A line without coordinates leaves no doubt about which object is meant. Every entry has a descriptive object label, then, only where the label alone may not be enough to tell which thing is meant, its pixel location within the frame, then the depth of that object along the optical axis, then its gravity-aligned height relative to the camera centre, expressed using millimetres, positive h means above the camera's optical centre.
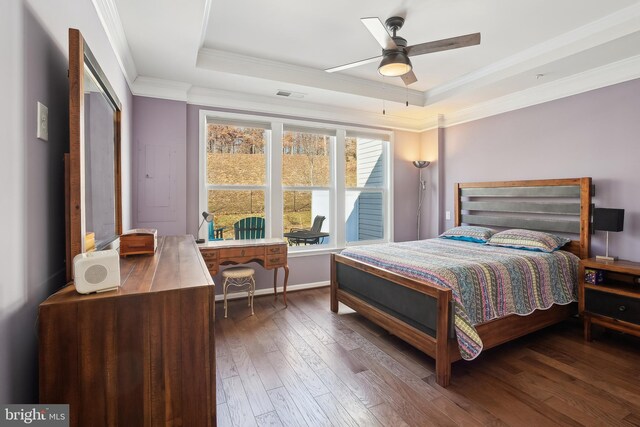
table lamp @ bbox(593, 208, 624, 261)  2891 -97
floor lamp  5293 +335
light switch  1184 +337
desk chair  3410 -698
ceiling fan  2230 +1233
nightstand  2593 -752
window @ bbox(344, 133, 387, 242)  4898 +357
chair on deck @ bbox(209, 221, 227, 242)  4031 -279
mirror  1271 +273
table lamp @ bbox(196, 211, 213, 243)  3598 -76
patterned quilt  2318 -542
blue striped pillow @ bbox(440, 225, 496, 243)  3864 -300
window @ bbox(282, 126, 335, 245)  4426 +473
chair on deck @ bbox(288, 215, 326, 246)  4543 -307
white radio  1101 -217
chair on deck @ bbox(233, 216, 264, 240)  4121 -231
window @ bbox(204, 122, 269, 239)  4000 +495
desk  3418 -477
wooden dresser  1023 -492
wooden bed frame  2281 -587
